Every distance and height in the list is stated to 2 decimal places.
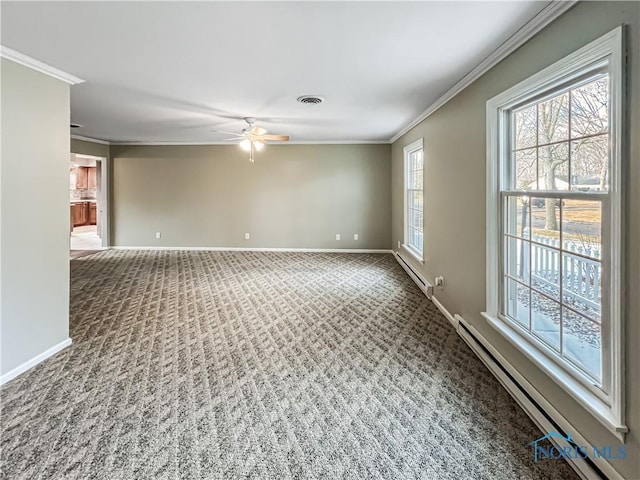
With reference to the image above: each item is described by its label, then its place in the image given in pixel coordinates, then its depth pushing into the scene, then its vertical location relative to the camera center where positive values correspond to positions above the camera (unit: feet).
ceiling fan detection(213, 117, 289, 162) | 16.88 +4.82
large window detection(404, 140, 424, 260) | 18.67 +2.14
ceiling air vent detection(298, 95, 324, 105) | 13.30 +5.25
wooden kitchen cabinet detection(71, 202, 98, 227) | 41.34 +2.90
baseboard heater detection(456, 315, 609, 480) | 5.48 -3.27
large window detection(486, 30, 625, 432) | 5.28 +0.30
